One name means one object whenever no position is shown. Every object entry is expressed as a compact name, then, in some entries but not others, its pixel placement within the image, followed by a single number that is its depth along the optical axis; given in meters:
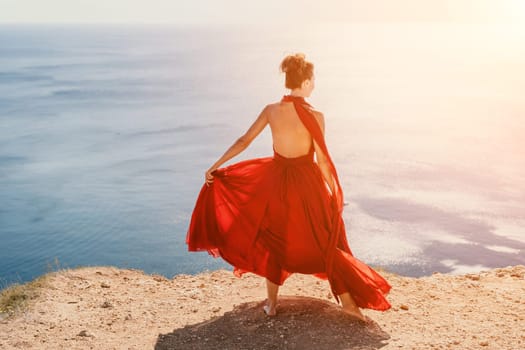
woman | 5.48
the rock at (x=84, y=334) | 6.14
